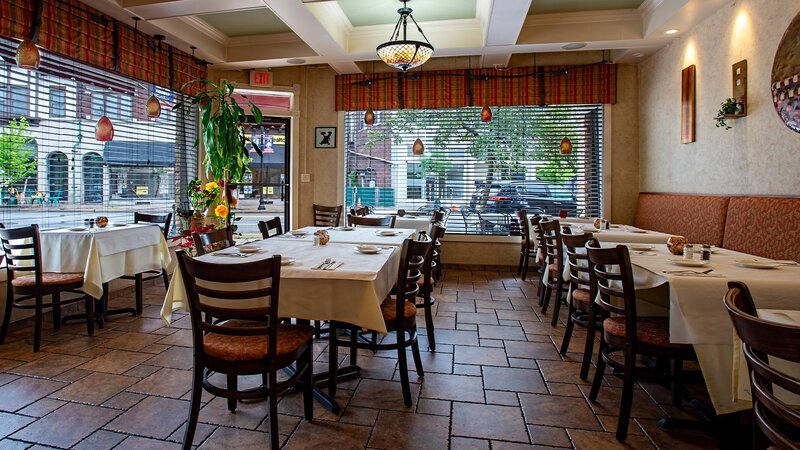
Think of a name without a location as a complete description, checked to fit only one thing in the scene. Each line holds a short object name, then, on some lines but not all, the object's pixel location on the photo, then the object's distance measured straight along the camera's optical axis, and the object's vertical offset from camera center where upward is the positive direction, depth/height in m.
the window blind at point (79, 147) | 3.79 +0.62
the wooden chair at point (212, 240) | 2.56 -0.20
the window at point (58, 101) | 4.13 +1.01
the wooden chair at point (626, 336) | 2.07 -0.63
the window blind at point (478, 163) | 6.33 +0.66
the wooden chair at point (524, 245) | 5.55 -0.49
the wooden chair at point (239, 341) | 1.76 -0.61
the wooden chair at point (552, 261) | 3.59 -0.48
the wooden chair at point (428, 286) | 2.89 -0.54
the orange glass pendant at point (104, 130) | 4.33 +0.77
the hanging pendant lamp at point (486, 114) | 5.91 +1.25
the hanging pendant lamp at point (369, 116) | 6.14 +1.27
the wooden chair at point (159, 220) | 4.52 -0.13
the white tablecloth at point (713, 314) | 1.94 -0.48
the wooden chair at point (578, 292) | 2.66 -0.59
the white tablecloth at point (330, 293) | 2.07 -0.42
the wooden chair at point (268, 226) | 3.46 -0.15
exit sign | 6.53 +1.93
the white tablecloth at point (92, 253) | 3.47 -0.37
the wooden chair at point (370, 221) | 4.35 -0.13
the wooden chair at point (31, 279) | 3.15 -0.55
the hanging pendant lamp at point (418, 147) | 6.33 +0.87
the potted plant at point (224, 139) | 4.97 +0.79
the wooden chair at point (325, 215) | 6.32 -0.11
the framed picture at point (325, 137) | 6.71 +1.07
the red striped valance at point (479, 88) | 6.11 +1.72
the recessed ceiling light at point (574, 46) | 5.30 +1.97
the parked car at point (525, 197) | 6.39 +0.15
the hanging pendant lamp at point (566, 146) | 5.98 +0.84
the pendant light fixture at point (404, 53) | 3.98 +1.42
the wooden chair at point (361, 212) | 5.39 -0.05
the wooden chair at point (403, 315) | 2.36 -0.60
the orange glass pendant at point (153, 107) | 4.68 +1.07
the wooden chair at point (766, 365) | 0.98 -0.38
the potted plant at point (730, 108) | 3.89 +0.89
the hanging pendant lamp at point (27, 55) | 3.11 +1.09
